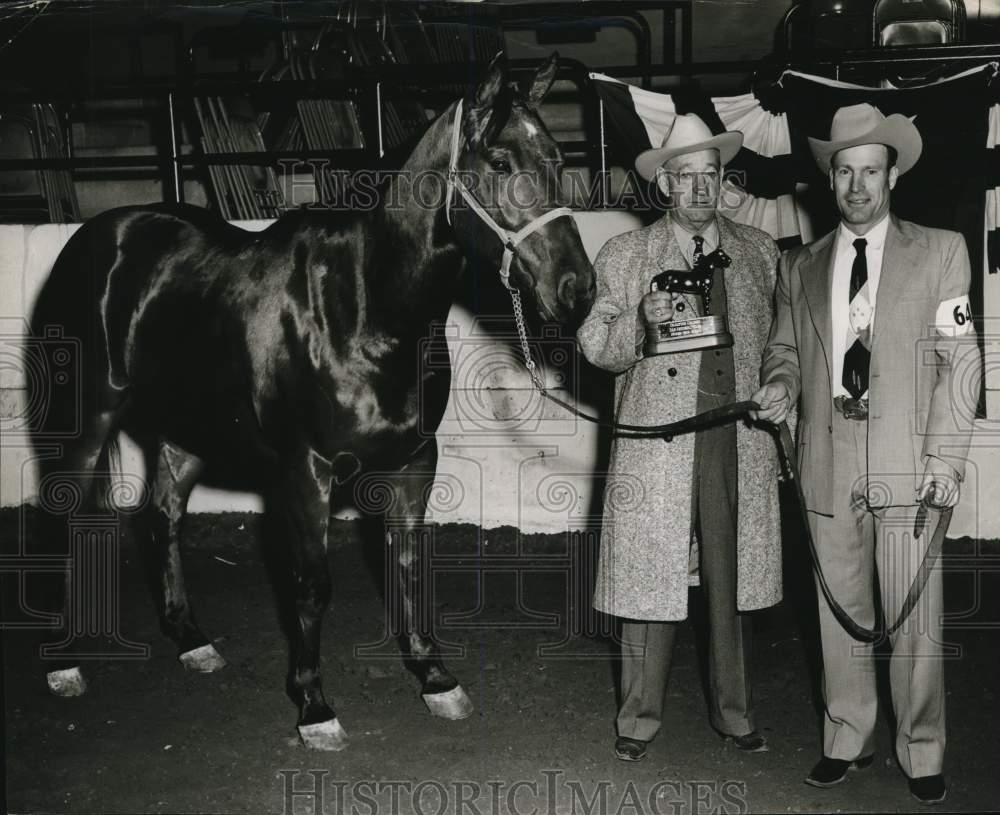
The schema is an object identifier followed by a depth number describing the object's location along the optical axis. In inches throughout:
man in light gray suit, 108.3
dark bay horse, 117.3
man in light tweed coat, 120.6
